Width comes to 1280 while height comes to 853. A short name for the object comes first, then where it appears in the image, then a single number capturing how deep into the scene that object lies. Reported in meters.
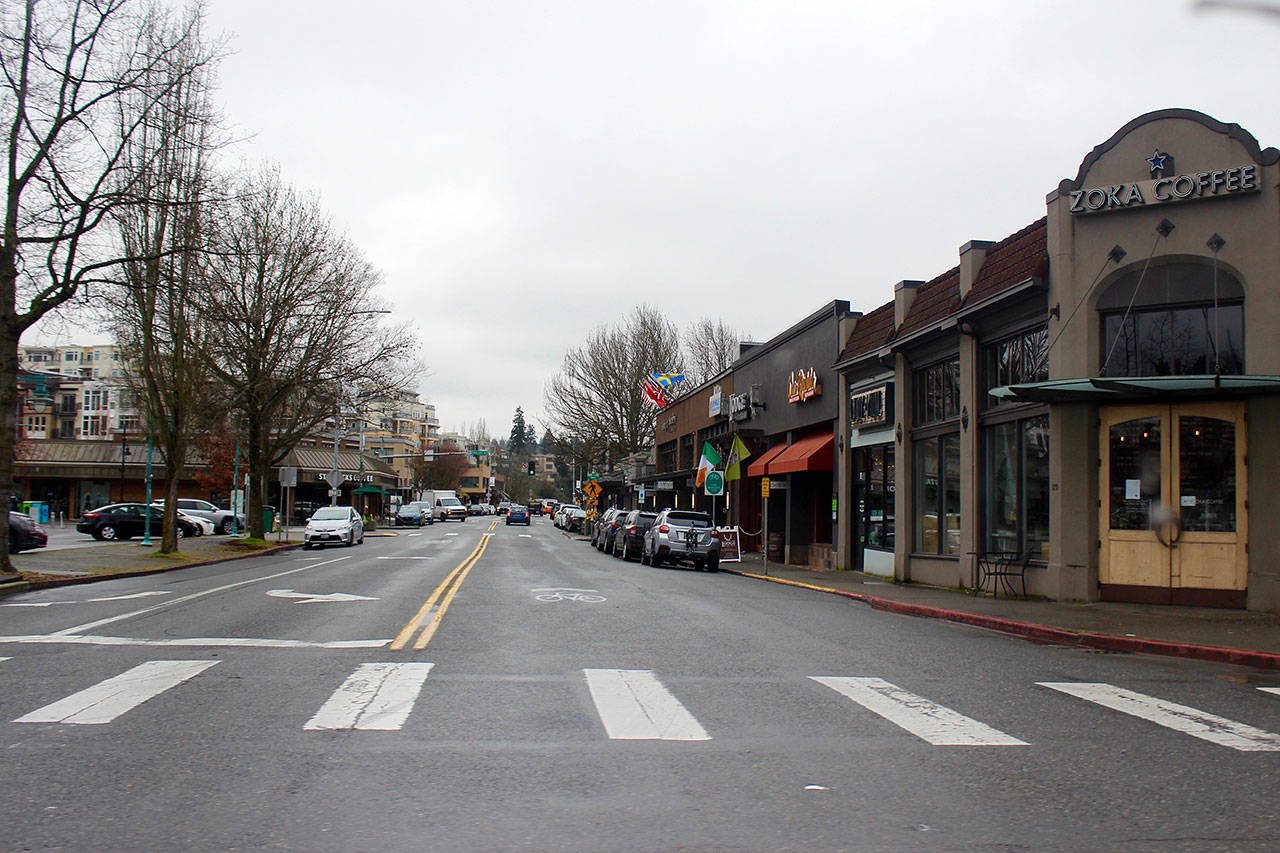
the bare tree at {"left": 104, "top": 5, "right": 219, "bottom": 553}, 22.34
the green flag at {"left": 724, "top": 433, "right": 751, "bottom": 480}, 29.84
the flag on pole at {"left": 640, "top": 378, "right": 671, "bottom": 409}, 55.25
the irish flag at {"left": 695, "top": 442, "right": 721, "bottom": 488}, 34.16
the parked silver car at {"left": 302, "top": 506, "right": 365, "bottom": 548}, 39.12
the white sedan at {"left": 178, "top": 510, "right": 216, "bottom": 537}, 44.78
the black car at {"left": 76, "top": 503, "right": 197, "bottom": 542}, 39.22
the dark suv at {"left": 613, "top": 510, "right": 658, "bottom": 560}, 32.44
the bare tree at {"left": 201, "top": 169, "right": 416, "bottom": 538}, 35.00
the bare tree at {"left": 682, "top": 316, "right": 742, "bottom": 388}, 62.77
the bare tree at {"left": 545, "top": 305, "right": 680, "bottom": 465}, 61.50
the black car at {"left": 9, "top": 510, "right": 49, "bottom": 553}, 29.88
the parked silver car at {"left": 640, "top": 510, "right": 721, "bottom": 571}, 28.36
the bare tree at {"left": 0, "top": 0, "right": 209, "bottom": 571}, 18.77
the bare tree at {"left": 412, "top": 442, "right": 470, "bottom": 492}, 123.44
